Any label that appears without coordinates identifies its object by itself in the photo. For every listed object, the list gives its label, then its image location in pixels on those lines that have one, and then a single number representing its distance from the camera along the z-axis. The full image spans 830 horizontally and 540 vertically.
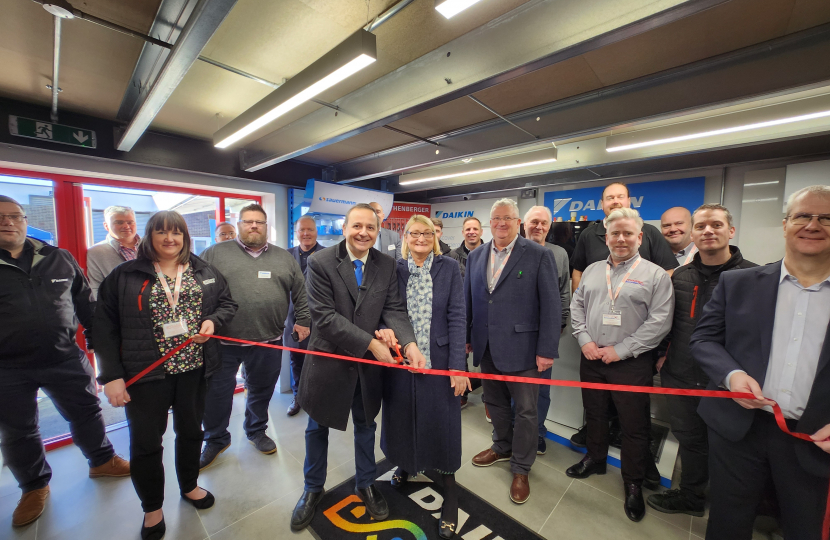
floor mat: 1.94
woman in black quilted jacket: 1.75
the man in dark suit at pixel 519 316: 2.24
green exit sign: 2.92
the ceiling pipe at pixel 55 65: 1.90
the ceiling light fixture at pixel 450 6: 1.44
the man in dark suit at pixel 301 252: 3.70
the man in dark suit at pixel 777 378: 1.21
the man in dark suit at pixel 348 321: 1.79
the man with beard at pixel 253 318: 2.66
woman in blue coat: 1.90
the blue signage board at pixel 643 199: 5.38
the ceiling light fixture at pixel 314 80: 1.77
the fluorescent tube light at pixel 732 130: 2.89
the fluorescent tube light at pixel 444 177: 4.82
